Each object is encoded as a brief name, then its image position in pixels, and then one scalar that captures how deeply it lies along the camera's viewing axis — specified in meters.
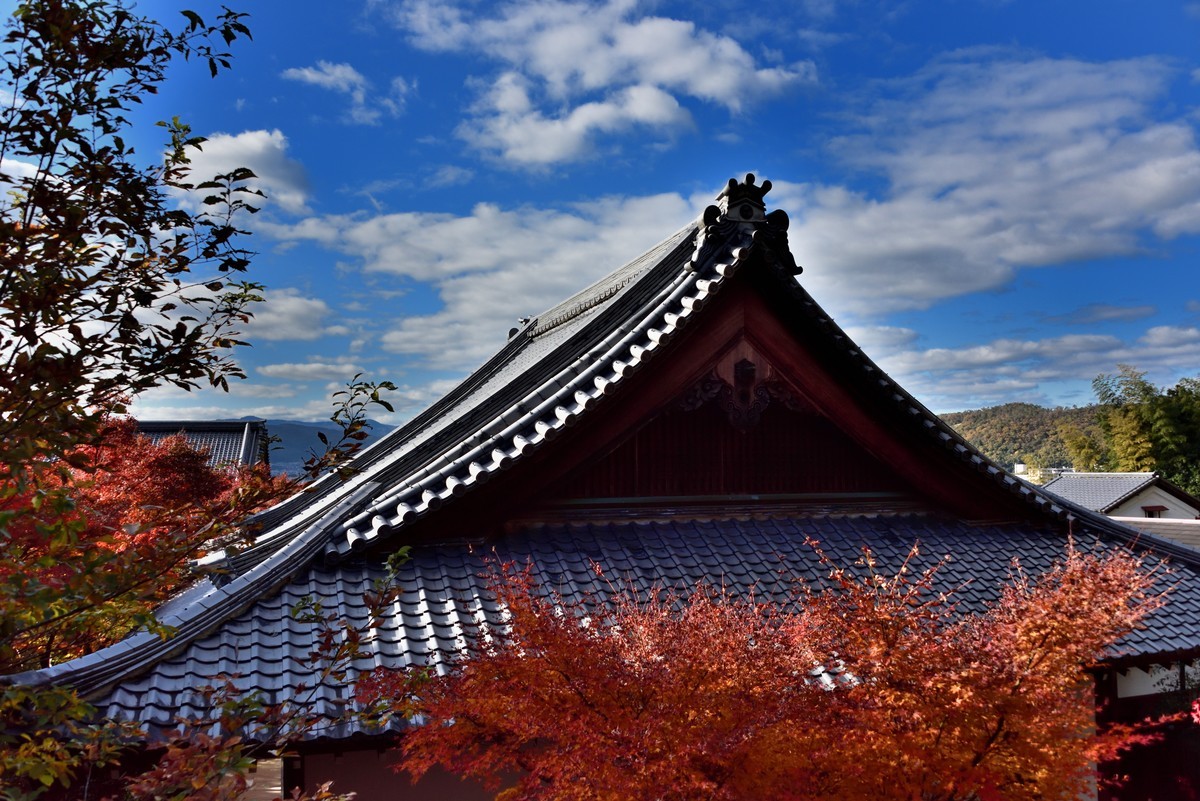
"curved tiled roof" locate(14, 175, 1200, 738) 5.02
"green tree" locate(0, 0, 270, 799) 3.00
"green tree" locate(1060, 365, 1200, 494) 57.81
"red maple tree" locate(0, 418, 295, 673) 2.90
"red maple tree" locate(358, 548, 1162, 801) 3.99
